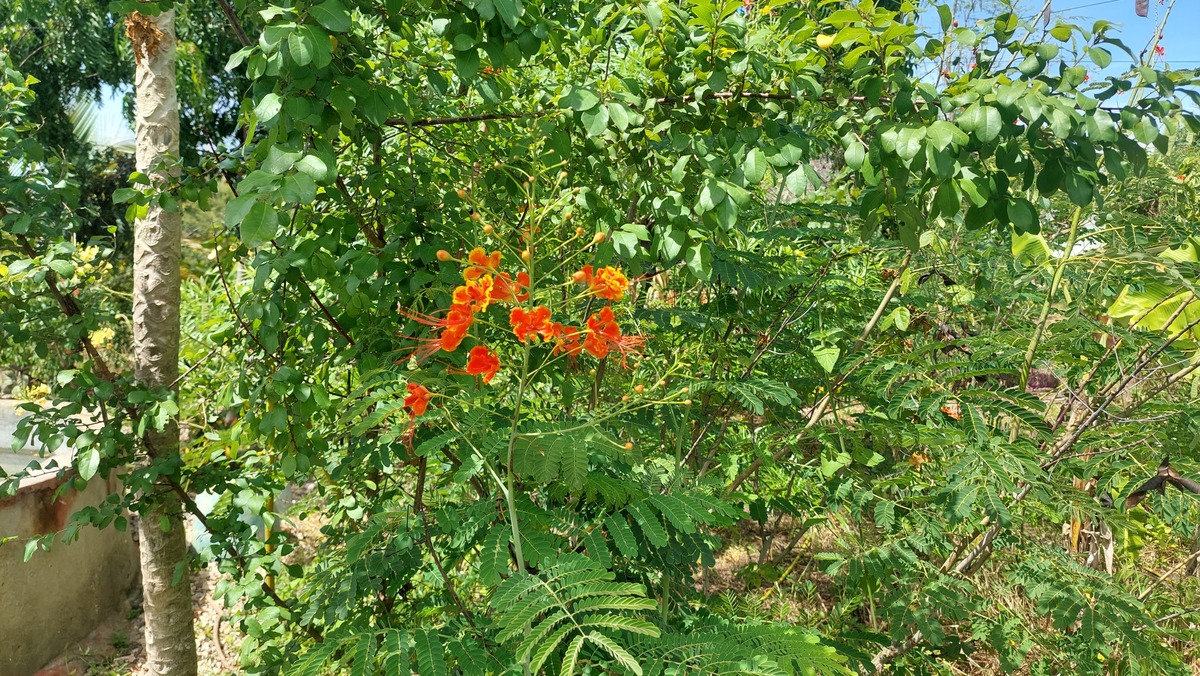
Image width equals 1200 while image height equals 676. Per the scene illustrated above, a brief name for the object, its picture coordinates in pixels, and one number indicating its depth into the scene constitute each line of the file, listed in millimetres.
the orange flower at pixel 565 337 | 1300
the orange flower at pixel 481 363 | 1362
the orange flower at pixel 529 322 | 1251
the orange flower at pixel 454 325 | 1332
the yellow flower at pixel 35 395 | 2215
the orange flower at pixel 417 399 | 1312
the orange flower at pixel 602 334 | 1360
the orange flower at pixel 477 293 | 1315
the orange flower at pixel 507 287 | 1346
